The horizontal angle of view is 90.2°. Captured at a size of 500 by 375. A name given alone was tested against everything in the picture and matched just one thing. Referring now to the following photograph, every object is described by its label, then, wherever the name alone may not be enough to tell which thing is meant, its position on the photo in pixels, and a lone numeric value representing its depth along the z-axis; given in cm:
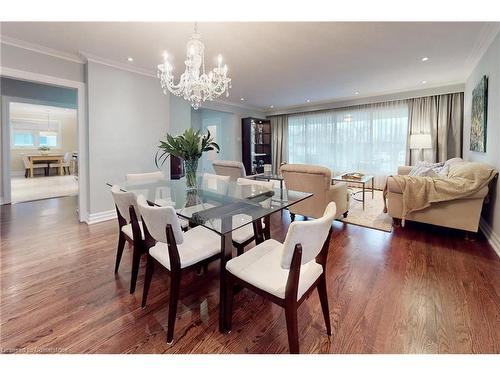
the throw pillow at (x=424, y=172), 363
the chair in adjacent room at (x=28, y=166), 862
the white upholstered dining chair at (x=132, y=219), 179
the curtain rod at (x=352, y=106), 562
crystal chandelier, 258
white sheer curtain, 605
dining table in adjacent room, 860
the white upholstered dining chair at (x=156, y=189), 221
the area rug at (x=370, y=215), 356
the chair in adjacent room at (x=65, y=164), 923
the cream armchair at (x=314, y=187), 338
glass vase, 248
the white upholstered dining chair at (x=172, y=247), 141
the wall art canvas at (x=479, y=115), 319
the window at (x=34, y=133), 913
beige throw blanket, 277
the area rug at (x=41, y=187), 549
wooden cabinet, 746
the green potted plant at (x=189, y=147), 237
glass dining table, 159
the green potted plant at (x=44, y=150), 929
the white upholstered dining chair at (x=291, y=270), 117
